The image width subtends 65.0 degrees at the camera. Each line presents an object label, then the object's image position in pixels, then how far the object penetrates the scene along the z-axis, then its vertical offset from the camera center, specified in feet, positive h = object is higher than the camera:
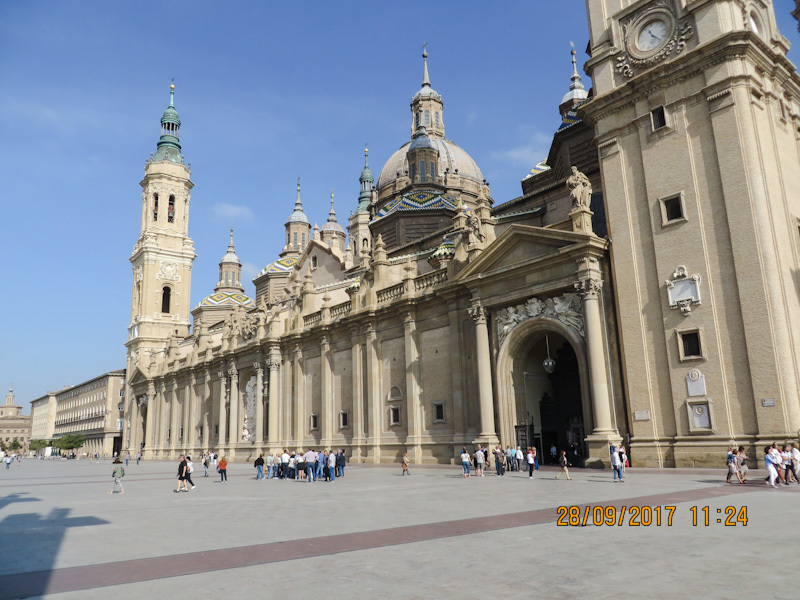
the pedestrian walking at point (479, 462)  84.71 -5.01
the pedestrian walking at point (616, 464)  61.82 -4.46
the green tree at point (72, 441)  340.55 +0.48
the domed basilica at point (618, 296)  75.56 +18.56
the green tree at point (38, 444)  421.59 -0.31
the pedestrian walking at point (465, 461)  81.47 -4.58
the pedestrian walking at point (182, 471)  74.18 -3.91
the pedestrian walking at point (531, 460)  77.46 -4.61
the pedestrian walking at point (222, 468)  92.32 -4.69
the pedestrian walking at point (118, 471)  74.74 -3.59
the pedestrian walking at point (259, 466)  98.19 -5.07
